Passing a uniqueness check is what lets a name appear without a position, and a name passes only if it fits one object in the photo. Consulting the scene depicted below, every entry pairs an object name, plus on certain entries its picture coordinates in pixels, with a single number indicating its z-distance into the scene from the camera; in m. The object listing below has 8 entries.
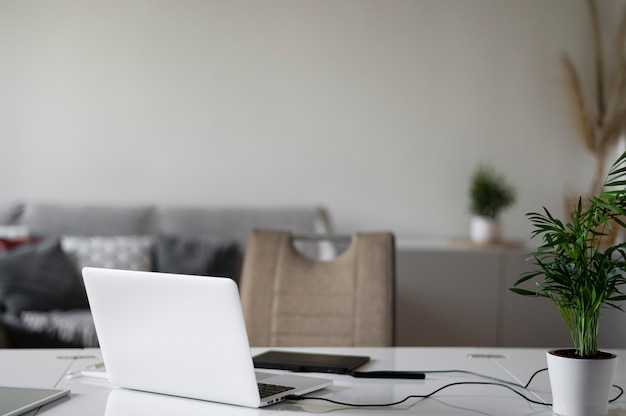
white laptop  1.23
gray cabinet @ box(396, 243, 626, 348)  3.74
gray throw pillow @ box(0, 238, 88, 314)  3.38
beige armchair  2.09
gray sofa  3.21
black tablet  1.55
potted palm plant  1.22
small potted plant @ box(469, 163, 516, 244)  3.89
